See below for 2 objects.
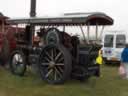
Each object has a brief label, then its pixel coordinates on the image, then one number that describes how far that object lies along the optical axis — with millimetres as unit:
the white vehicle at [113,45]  10165
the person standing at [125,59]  5971
